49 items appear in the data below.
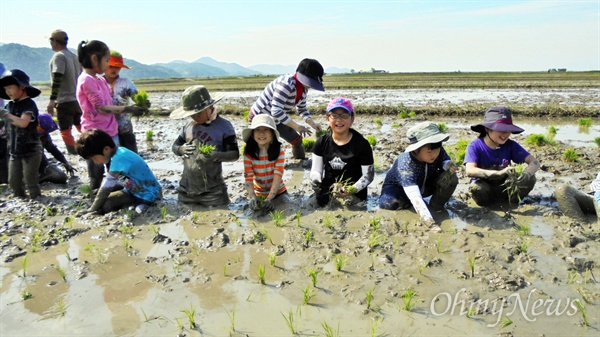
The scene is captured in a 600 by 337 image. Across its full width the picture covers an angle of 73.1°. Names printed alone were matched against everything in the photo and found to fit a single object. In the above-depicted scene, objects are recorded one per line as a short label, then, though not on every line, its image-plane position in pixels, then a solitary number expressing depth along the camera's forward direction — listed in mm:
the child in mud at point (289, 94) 4633
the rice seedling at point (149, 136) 8359
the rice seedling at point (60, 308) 2537
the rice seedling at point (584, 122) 8680
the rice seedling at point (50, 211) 4281
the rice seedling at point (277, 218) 3791
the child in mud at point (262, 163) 4098
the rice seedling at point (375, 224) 3591
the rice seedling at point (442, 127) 7803
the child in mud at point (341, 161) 3919
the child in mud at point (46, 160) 5449
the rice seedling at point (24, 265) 2994
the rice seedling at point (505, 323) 2236
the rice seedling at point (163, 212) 4086
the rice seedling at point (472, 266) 2771
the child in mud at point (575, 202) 3650
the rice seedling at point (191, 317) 2353
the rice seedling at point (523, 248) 3039
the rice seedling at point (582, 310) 2217
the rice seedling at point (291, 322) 2266
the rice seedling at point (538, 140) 6652
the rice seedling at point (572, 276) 2641
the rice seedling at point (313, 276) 2721
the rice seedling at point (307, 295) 2533
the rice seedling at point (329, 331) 2162
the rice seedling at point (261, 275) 2800
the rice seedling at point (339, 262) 2926
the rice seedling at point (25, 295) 2713
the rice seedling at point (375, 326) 2182
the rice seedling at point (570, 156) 5613
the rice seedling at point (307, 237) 3414
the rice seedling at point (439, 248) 3141
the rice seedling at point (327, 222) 3689
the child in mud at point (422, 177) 3658
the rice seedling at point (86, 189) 4629
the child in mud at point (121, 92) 5172
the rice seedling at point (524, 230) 3359
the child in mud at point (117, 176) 4117
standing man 5340
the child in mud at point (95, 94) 4312
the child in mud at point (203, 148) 4105
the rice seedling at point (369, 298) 2465
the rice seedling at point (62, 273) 2973
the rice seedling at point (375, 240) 3264
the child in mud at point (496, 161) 3779
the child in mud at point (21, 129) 4480
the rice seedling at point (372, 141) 6759
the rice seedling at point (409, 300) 2420
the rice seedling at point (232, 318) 2316
